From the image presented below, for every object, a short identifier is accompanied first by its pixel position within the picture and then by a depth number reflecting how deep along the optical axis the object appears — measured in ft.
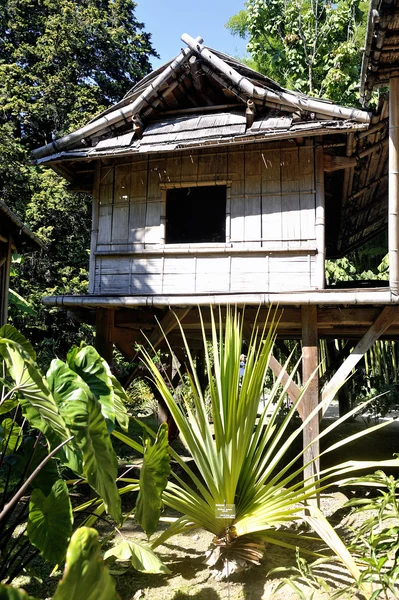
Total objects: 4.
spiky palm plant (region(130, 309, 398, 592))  11.87
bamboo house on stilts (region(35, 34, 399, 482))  18.75
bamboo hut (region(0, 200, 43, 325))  18.97
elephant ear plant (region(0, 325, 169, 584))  7.27
